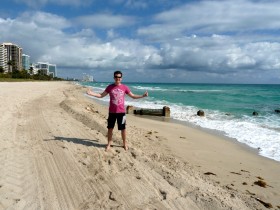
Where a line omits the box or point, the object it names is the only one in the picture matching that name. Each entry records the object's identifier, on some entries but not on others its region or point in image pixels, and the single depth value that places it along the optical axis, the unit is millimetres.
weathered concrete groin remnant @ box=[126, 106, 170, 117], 13038
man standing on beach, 5170
